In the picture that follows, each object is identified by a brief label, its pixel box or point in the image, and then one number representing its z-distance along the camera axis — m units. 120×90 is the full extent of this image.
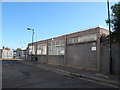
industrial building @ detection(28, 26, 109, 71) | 10.82
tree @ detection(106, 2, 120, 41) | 8.31
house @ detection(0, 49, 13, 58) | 39.19
